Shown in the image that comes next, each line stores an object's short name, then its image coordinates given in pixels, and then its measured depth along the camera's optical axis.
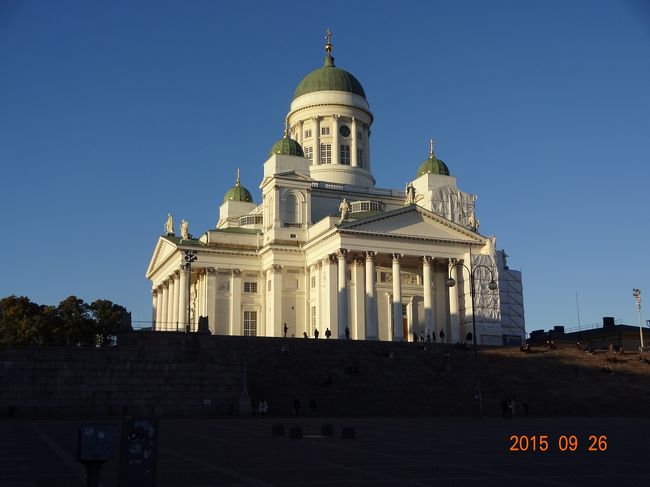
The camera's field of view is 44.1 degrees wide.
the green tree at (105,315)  85.16
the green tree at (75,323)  82.06
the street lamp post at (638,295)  76.81
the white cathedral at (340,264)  67.88
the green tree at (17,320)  79.44
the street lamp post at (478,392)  40.23
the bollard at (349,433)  27.27
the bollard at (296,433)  27.25
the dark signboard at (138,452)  11.35
